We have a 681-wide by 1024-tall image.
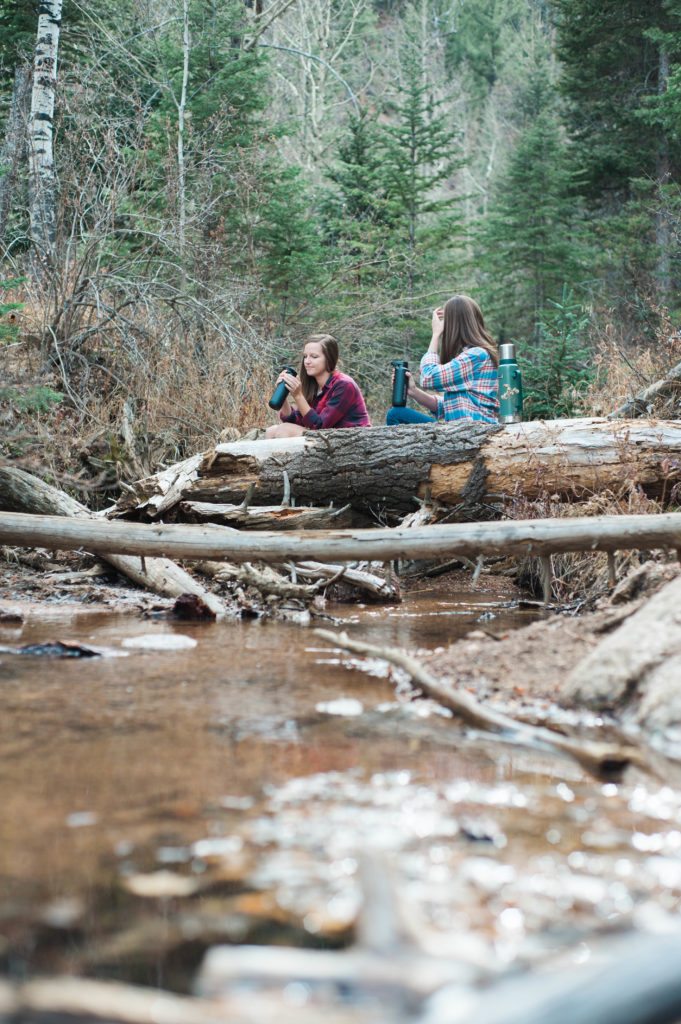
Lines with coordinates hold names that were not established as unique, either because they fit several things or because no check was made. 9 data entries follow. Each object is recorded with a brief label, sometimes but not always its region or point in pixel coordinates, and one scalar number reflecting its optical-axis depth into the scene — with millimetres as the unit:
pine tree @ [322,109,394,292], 17188
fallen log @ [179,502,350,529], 6535
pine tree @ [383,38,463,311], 17359
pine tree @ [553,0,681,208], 19922
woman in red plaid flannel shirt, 7695
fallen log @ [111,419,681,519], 6461
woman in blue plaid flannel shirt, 7883
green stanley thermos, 7480
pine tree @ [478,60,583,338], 20156
